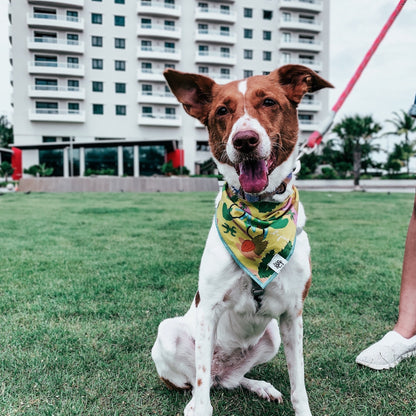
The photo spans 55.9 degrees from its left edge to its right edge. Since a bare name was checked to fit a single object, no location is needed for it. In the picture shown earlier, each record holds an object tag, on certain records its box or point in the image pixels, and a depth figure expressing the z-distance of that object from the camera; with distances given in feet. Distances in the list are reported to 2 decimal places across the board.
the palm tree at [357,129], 130.52
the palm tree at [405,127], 151.74
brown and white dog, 6.27
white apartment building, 134.10
